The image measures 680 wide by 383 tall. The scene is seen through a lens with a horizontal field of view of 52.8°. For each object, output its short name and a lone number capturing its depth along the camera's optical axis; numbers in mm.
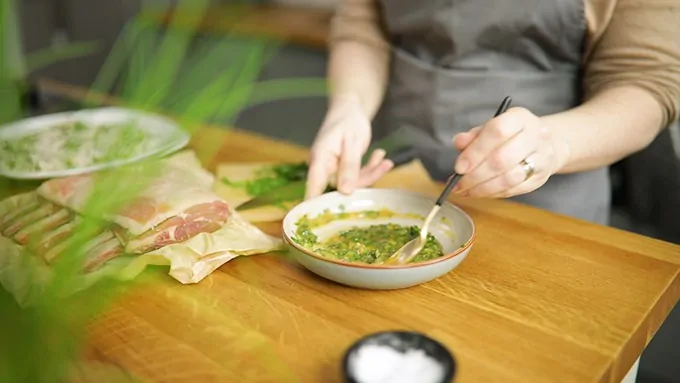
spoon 896
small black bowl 629
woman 953
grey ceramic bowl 812
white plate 1161
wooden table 711
